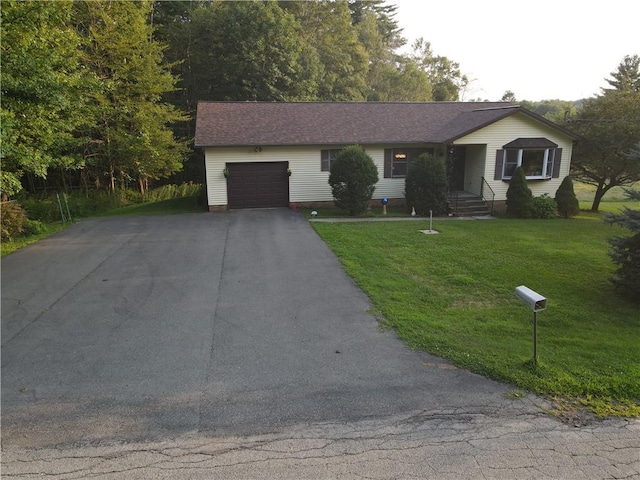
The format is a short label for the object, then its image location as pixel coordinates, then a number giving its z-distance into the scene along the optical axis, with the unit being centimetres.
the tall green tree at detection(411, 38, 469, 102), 5109
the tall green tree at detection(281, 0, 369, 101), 3266
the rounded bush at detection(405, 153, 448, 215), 1573
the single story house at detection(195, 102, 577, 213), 1705
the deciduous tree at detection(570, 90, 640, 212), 1700
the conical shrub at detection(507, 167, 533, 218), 1636
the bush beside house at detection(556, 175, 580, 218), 1688
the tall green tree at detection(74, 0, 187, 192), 1917
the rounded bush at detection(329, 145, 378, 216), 1515
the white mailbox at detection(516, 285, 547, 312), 429
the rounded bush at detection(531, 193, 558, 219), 1650
